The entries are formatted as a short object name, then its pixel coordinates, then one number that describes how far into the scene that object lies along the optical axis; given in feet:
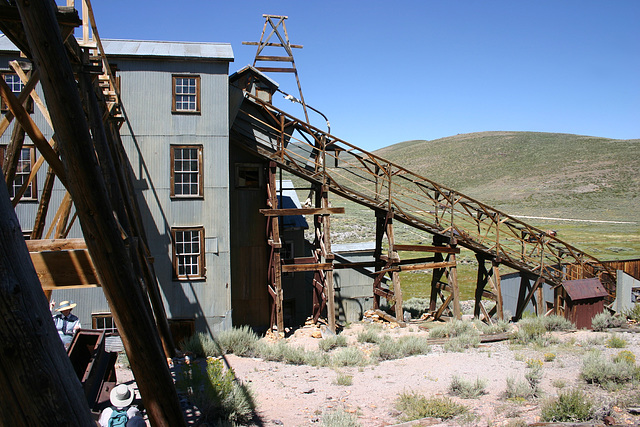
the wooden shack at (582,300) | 56.90
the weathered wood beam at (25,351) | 6.72
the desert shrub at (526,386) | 30.48
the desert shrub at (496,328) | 52.14
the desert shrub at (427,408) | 28.12
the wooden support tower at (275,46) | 64.80
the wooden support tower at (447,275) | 59.41
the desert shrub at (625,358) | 34.11
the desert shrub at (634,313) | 57.00
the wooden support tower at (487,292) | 60.39
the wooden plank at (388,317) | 57.79
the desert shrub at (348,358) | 40.88
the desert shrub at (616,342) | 42.84
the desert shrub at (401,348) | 43.57
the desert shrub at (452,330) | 51.08
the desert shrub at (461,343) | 45.85
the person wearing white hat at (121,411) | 22.38
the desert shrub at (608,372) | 32.09
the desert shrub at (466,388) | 31.45
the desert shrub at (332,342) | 47.01
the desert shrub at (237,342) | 44.57
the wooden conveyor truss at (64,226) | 7.03
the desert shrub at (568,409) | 25.45
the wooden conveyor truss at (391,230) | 54.34
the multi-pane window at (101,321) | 48.16
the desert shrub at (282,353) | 41.93
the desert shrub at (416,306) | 68.95
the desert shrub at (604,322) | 53.83
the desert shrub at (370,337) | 49.96
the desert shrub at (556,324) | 54.29
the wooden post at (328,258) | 53.47
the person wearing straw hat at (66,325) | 29.25
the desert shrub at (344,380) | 35.19
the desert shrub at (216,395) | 27.37
